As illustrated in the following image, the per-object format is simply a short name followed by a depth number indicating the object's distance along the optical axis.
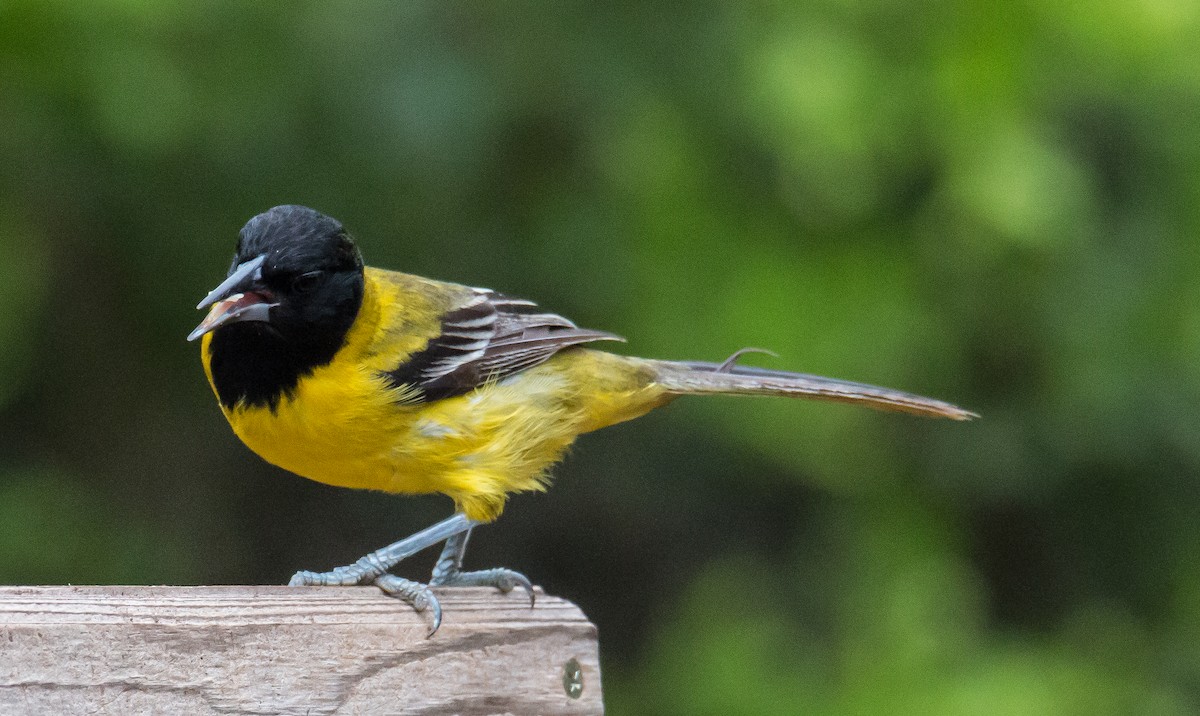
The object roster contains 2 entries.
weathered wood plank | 4.39
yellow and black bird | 6.25
